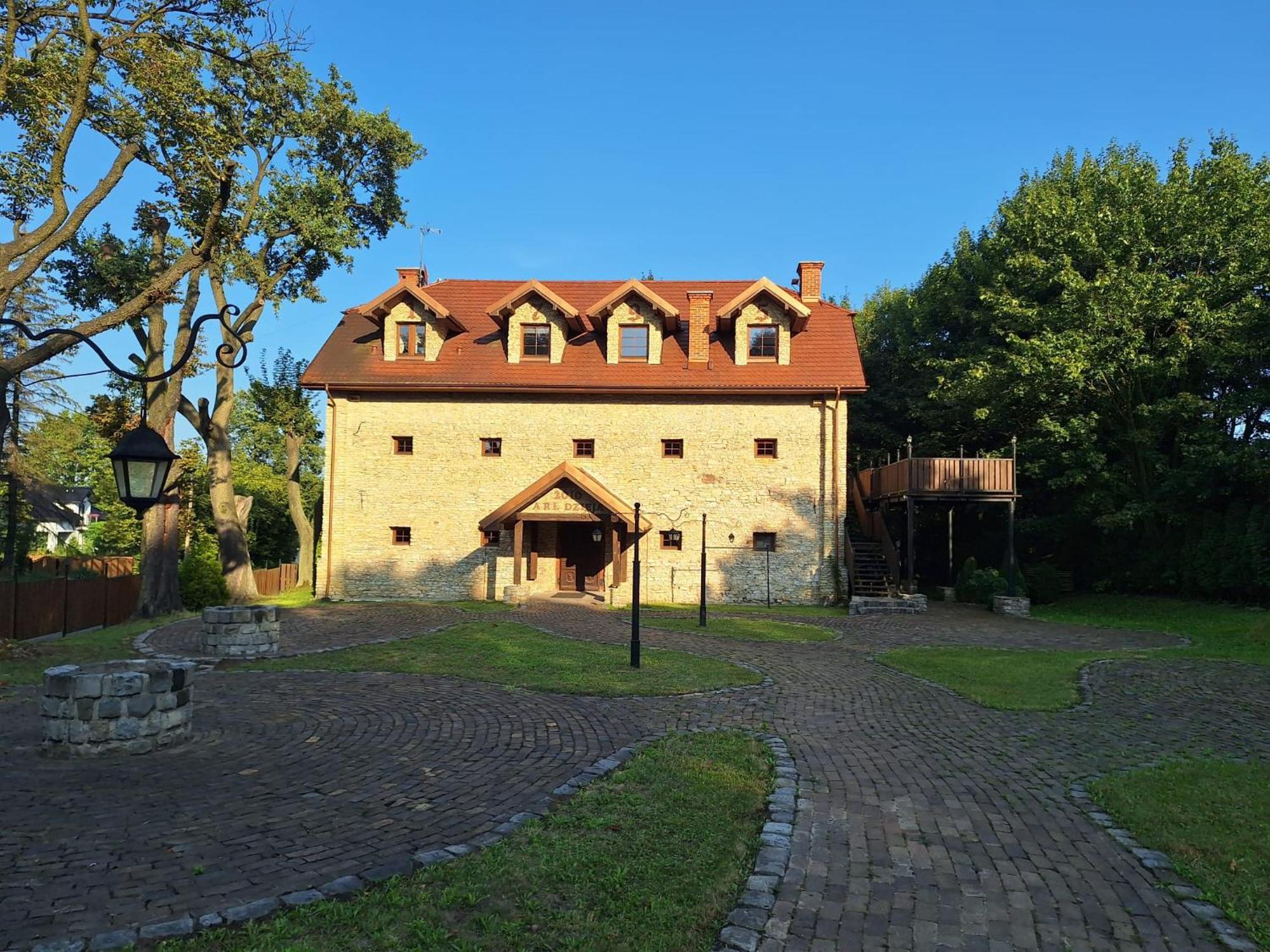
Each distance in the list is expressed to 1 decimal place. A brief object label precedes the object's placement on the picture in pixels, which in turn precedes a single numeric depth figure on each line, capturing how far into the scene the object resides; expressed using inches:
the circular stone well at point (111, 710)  267.0
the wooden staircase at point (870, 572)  833.5
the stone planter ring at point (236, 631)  465.4
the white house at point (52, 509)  1058.1
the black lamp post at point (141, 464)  271.0
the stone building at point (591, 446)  854.5
